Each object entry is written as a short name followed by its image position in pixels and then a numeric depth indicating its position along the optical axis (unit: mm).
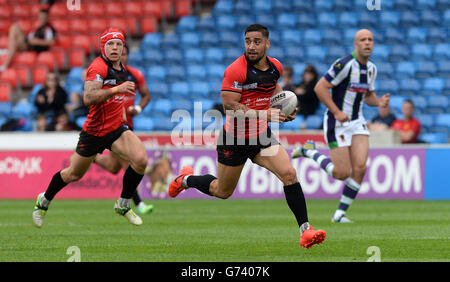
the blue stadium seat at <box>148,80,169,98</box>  22438
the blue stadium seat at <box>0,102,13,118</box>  22516
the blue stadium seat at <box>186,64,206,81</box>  22641
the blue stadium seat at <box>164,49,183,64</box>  23516
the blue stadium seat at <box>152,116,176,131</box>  20256
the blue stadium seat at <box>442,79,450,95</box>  20109
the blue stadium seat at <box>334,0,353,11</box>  22984
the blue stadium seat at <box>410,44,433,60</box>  21109
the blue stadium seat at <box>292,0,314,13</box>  23375
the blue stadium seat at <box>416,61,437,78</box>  20672
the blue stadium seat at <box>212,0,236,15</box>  24312
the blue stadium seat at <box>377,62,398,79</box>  20750
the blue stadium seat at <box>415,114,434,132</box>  19188
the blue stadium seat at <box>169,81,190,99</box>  22141
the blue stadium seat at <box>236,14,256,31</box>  23469
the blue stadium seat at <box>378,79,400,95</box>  20328
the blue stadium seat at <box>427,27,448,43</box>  21391
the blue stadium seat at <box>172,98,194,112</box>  20803
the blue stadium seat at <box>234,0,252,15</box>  23922
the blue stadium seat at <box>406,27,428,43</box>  21500
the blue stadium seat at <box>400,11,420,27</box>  21891
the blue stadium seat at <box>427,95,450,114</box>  19703
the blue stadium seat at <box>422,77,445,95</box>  20219
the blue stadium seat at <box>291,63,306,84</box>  21172
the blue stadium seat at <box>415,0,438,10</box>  22172
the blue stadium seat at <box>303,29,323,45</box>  22375
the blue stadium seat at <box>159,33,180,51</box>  24031
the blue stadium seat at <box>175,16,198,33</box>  24438
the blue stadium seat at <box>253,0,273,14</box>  23717
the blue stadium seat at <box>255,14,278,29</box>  23109
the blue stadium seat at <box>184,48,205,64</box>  23266
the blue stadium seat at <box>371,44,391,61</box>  21203
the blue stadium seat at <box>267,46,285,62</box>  21856
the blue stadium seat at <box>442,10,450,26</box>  21625
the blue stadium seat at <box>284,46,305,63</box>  22031
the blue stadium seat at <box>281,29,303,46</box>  22500
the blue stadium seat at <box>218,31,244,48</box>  23172
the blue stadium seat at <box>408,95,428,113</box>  19703
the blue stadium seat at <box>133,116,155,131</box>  20766
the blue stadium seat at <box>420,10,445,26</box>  21734
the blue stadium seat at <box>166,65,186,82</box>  22938
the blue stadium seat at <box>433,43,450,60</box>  20969
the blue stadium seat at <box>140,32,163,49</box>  24375
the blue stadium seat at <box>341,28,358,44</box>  21844
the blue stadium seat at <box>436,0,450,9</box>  22109
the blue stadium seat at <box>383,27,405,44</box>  21625
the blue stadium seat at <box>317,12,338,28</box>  22617
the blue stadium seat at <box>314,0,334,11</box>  23131
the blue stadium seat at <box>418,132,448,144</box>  18561
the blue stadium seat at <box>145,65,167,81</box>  23098
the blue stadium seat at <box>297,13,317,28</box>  22891
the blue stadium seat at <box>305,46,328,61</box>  21812
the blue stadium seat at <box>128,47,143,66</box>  23875
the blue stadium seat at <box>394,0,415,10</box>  22391
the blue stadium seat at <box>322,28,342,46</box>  22031
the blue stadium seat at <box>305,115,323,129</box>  18906
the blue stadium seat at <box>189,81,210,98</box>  21781
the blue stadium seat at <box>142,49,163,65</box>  23797
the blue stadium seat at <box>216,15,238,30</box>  23781
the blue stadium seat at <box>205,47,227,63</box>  23016
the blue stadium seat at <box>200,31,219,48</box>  23562
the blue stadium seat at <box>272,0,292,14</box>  23609
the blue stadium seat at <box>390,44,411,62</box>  21266
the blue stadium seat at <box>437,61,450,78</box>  20547
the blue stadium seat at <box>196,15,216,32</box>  24016
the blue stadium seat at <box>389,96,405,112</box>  19594
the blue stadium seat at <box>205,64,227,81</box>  22391
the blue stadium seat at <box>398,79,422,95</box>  20359
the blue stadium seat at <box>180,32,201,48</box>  23812
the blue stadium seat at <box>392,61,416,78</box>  20797
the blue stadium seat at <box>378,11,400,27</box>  22062
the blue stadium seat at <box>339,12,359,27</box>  22359
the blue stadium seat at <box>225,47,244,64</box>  22584
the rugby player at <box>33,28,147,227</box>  10281
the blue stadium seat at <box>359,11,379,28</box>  22078
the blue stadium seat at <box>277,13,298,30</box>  23109
